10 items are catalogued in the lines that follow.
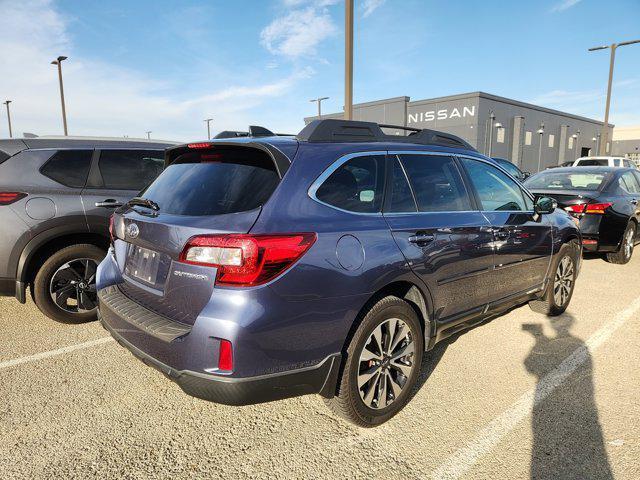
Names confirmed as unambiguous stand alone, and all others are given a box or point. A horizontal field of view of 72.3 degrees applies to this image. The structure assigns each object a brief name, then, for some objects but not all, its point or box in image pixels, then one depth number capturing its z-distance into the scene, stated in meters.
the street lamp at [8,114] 42.97
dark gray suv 3.80
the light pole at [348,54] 9.16
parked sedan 6.30
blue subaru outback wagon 2.04
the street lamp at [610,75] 21.61
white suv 19.79
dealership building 35.56
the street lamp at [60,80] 25.84
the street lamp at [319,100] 41.76
